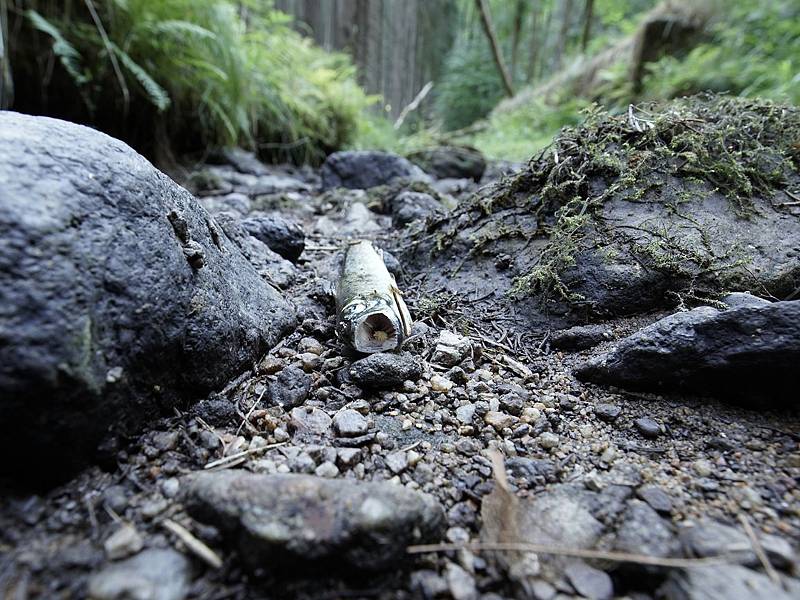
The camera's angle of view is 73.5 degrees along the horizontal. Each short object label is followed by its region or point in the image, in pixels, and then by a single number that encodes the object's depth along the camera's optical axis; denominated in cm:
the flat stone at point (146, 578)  15
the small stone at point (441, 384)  25
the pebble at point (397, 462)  21
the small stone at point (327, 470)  20
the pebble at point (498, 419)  23
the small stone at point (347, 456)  21
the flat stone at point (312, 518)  16
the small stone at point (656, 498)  18
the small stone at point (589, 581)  16
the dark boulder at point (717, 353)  21
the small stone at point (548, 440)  22
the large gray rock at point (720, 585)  15
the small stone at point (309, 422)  22
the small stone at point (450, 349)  28
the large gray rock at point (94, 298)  16
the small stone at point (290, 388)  24
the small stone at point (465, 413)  24
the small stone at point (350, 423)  22
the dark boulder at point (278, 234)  38
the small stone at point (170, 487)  18
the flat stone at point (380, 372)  25
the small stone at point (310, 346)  28
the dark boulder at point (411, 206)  48
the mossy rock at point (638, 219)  29
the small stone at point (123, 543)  16
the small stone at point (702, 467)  20
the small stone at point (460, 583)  16
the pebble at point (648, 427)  22
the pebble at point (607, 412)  23
